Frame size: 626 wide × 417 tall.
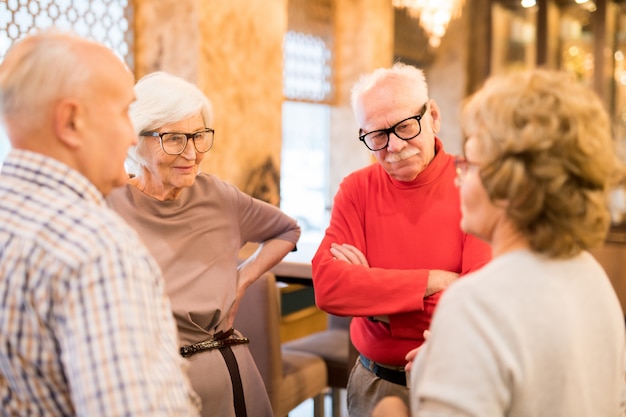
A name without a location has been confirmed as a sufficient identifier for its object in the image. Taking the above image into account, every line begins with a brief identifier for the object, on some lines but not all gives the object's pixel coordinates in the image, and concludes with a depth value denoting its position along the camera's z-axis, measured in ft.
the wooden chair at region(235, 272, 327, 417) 8.48
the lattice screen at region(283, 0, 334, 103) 18.61
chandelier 19.01
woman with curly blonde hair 3.24
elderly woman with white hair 6.23
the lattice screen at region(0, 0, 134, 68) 10.41
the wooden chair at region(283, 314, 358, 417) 9.98
